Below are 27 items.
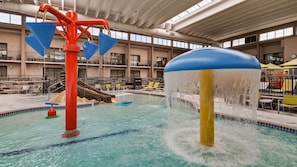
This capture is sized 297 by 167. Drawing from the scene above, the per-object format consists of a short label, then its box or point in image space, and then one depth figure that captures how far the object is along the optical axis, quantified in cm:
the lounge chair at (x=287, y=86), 695
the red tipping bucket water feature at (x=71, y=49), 319
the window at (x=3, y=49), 1383
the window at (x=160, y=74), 2217
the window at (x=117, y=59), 1876
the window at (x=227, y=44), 2260
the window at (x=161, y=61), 2137
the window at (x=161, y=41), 2077
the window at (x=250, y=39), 1947
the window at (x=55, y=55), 1544
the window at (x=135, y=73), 2009
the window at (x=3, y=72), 1382
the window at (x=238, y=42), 2090
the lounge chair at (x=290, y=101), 473
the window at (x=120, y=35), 1799
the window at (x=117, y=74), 1887
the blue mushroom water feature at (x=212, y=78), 199
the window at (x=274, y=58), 1781
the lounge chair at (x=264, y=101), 549
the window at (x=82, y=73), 1731
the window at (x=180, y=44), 2236
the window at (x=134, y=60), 1992
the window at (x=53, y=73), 1579
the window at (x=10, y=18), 1330
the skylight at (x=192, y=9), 1300
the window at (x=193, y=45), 2369
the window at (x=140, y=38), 1932
